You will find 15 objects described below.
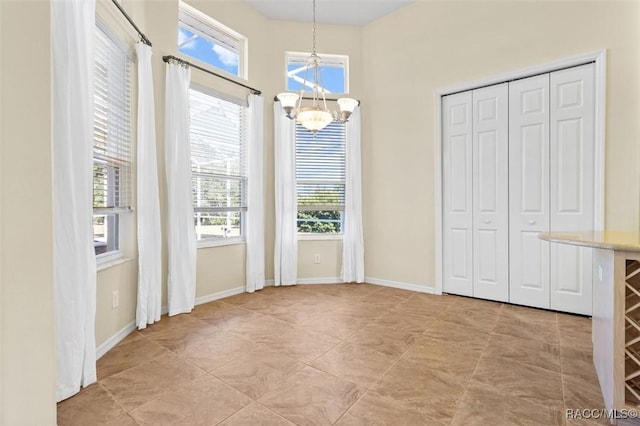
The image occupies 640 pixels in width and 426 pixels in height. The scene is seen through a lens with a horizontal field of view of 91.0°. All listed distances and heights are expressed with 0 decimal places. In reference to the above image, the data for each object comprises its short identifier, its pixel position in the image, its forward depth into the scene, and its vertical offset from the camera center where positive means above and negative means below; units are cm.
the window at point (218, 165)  362 +51
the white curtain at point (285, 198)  427 +12
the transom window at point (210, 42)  351 +200
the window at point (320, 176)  450 +44
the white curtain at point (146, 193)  278 +14
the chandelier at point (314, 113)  276 +84
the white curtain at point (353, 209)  441 -3
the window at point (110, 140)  242 +56
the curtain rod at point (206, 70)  315 +154
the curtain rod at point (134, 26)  240 +155
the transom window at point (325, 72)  447 +195
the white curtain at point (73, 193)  179 +9
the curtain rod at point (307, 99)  432 +152
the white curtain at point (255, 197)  401 +13
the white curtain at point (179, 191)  315 +17
